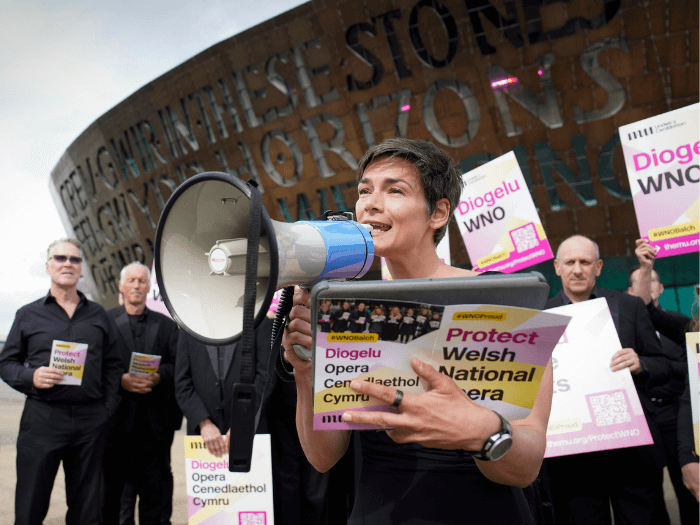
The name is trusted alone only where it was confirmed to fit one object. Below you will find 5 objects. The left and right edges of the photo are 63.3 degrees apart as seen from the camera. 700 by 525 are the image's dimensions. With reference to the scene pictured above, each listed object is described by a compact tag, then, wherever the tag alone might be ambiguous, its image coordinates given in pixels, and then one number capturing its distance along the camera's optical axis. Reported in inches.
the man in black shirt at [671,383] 166.2
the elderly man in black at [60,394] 160.4
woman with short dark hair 55.6
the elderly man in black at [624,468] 138.9
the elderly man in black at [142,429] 197.3
